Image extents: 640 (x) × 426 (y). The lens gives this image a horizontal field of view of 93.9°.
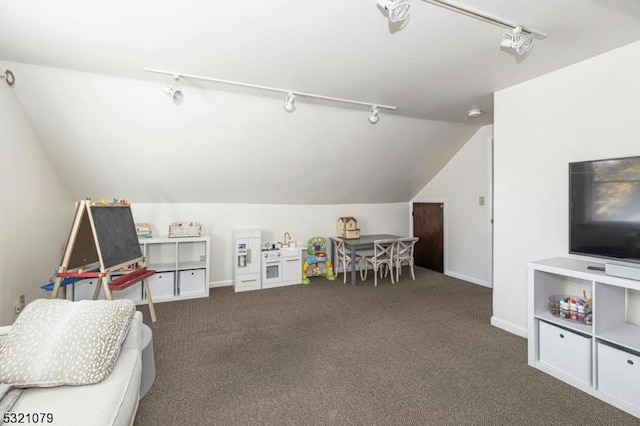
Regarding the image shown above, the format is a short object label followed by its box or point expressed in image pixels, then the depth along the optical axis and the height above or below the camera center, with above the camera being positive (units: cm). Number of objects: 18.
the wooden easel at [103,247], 270 -35
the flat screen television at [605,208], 204 +2
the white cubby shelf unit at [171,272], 395 -85
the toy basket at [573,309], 224 -75
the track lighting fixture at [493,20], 163 +117
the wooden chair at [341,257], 502 -79
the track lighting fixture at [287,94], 265 +121
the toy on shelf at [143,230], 427 -26
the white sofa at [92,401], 116 -79
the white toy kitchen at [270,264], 453 -84
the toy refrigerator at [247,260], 452 -74
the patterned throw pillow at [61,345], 131 -62
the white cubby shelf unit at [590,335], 192 -88
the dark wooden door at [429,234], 546 -43
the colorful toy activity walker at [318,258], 517 -80
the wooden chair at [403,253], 489 -68
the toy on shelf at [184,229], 433 -25
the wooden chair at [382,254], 479 -69
